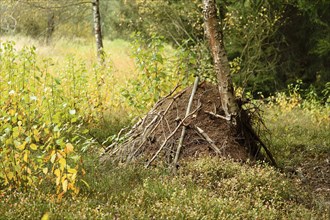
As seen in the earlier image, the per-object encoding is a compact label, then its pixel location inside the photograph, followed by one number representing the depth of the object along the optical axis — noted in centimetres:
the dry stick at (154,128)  711
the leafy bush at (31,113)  513
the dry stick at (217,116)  712
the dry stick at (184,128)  671
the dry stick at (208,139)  687
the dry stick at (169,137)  672
